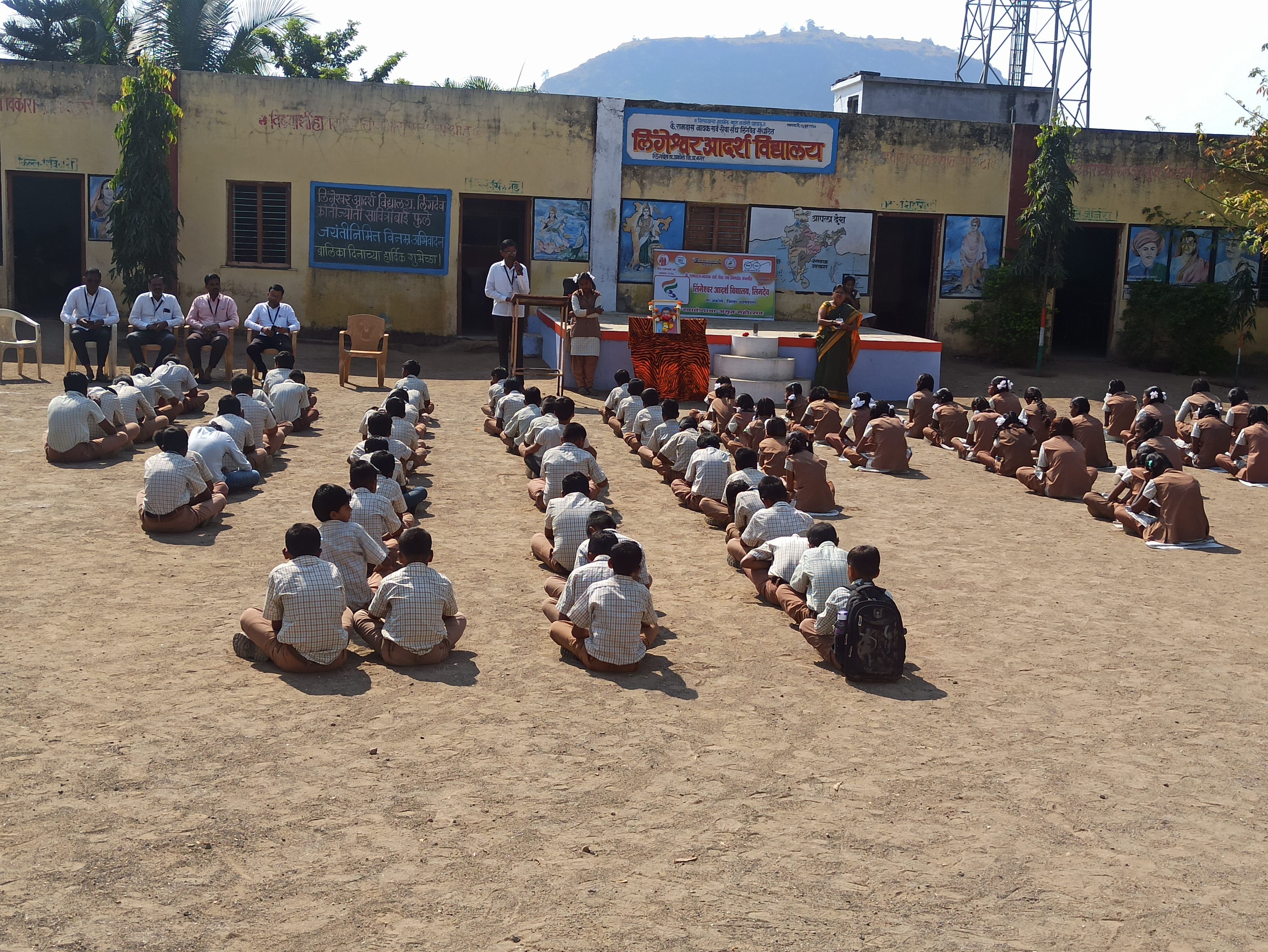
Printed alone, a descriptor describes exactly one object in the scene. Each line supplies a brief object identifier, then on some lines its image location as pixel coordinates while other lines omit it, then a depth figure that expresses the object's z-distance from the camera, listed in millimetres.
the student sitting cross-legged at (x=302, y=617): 5934
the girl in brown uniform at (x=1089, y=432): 12559
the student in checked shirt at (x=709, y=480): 9766
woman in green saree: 16016
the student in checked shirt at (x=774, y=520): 8062
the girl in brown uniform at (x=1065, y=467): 11414
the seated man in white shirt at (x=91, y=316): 14141
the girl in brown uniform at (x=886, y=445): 12250
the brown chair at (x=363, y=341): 15398
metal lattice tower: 33688
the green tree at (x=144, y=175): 17453
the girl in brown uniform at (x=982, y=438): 12945
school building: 18750
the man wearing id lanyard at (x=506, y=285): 15297
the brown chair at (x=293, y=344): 15362
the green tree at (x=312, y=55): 31734
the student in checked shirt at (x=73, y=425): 10086
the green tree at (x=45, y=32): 25047
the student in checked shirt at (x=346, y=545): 6707
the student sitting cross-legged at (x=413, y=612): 6188
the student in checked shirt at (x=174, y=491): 8188
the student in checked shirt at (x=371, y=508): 7488
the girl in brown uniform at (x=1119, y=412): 14633
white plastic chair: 14414
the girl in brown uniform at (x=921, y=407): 14320
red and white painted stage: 16328
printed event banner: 19016
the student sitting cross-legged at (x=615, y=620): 6270
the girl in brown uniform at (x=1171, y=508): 9727
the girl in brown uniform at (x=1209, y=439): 13273
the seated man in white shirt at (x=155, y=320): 14438
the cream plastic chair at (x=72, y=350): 14227
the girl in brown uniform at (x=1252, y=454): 12438
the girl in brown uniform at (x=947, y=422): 13852
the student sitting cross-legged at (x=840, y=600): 6473
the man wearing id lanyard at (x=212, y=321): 14727
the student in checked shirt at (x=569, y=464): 9375
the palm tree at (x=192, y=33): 23906
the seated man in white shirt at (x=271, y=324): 14961
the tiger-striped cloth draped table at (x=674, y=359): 15727
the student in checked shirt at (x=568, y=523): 7859
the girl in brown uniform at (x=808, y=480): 10141
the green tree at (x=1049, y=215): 19281
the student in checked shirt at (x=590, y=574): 6523
